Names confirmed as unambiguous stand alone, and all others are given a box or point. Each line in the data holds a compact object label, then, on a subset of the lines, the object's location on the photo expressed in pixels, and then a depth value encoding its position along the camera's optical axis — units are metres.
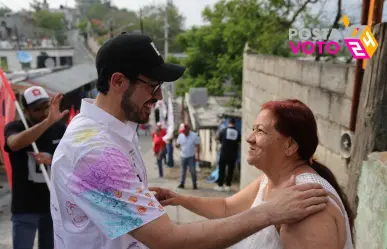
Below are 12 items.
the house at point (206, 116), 13.30
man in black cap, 1.36
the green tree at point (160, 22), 56.19
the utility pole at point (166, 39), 31.06
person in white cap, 2.86
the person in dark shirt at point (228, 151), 8.27
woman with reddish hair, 1.44
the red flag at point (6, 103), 3.64
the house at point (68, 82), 12.49
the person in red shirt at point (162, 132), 11.23
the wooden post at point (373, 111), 2.58
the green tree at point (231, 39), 7.52
